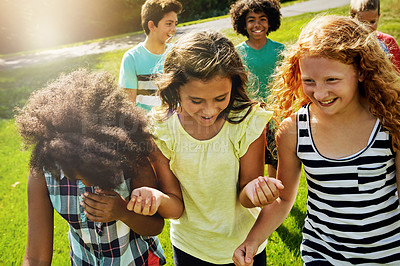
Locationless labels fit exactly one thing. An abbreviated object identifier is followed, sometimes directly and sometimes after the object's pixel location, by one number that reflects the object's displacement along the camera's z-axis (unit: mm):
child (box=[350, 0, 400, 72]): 3918
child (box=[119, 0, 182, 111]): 3699
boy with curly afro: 3731
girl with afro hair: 1486
